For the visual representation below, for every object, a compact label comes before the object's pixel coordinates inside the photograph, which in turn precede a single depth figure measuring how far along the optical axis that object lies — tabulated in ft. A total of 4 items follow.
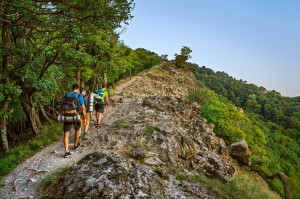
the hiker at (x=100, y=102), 26.13
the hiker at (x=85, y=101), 23.30
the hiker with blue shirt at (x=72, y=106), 16.92
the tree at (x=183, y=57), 139.25
